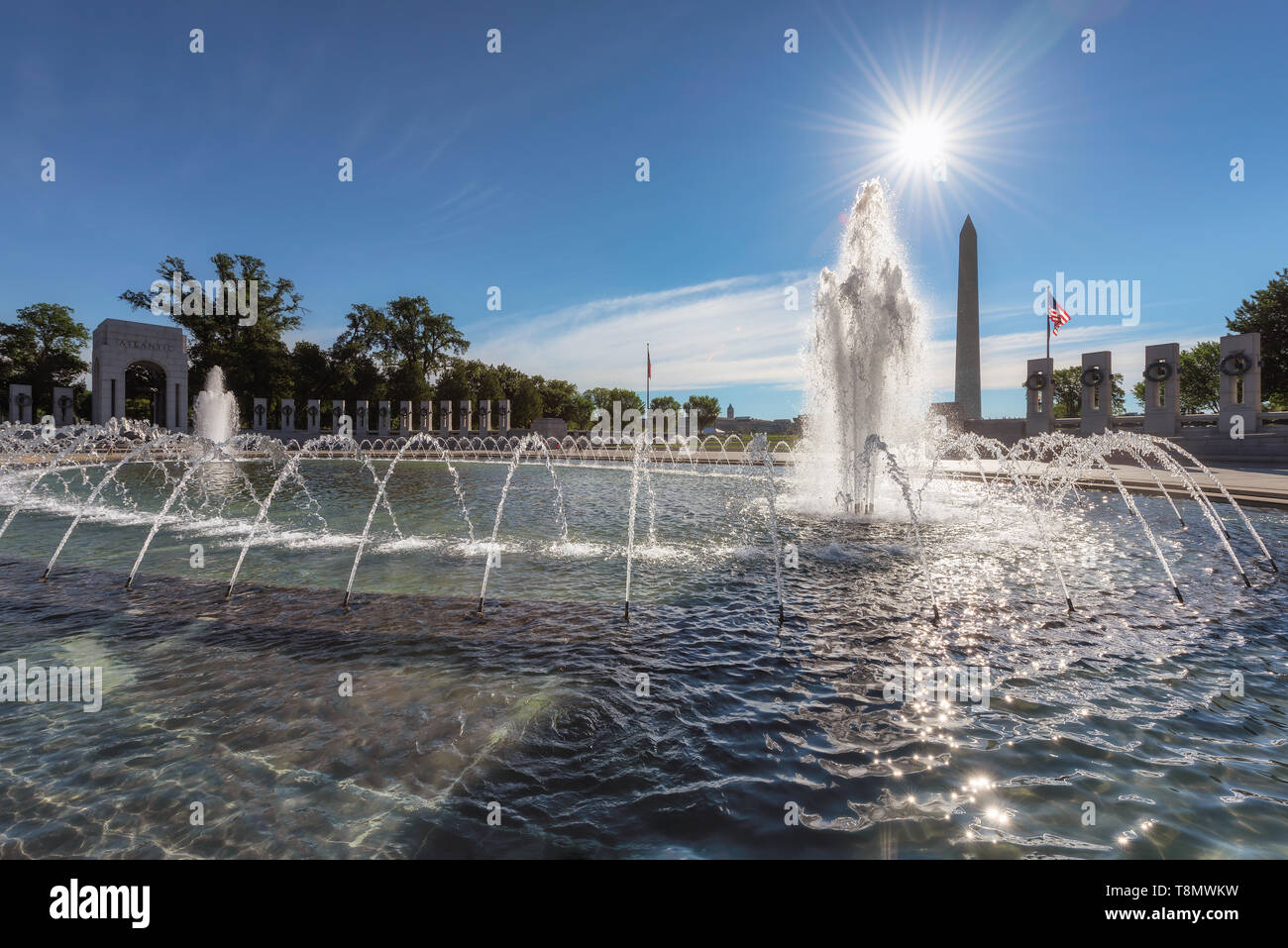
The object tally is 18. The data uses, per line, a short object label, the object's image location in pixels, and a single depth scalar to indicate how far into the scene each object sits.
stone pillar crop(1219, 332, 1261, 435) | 29.72
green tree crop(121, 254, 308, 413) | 56.91
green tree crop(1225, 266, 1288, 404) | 41.97
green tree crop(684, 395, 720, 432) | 117.69
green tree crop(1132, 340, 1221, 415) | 59.78
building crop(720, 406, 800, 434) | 90.69
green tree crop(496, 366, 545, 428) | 72.81
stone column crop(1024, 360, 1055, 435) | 38.88
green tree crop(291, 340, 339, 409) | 60.28
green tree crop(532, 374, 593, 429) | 81.25
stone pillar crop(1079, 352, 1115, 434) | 36.31
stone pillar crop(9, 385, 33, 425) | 48.03
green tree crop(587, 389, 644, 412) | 129.12
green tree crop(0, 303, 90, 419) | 55.81
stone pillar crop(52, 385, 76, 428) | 47.19
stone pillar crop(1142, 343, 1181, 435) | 33.00
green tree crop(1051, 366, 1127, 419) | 76.31
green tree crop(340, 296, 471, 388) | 62.59
